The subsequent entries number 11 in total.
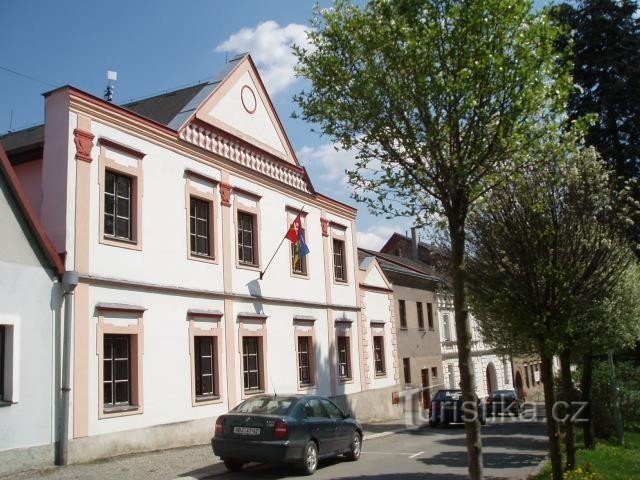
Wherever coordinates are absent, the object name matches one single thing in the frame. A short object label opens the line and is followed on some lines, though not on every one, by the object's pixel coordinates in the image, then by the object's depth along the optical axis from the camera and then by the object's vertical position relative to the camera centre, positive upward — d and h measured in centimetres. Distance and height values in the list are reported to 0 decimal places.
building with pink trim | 1409 +283
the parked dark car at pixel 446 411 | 2498 -223
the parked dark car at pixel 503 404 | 3247 -272
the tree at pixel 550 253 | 1055 +153
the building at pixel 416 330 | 3209 +125
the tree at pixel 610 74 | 2537 +1062
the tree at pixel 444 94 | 805 +331
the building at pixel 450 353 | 3822 -12
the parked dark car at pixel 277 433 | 1163 -132
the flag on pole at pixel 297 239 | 2048 +386
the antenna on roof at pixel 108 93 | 2156 +912
